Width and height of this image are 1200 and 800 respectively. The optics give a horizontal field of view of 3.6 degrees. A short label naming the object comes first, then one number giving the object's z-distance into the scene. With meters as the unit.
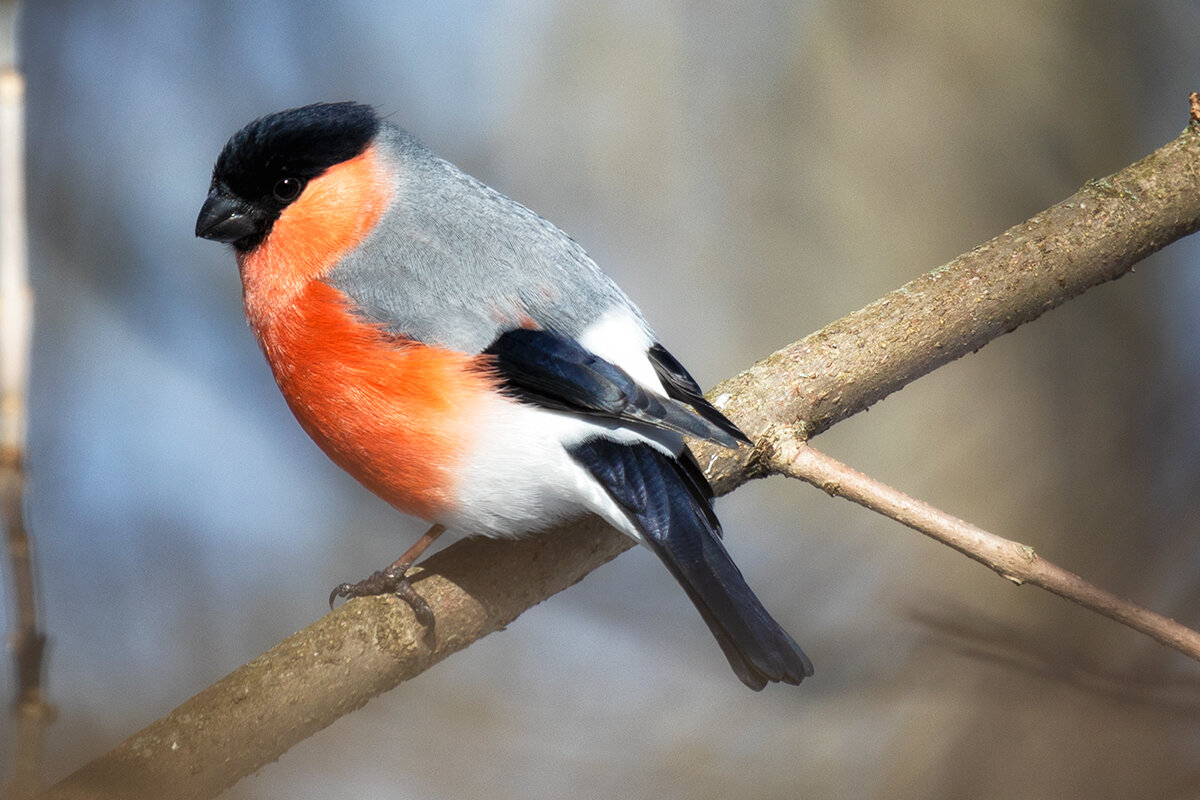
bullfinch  3.06
